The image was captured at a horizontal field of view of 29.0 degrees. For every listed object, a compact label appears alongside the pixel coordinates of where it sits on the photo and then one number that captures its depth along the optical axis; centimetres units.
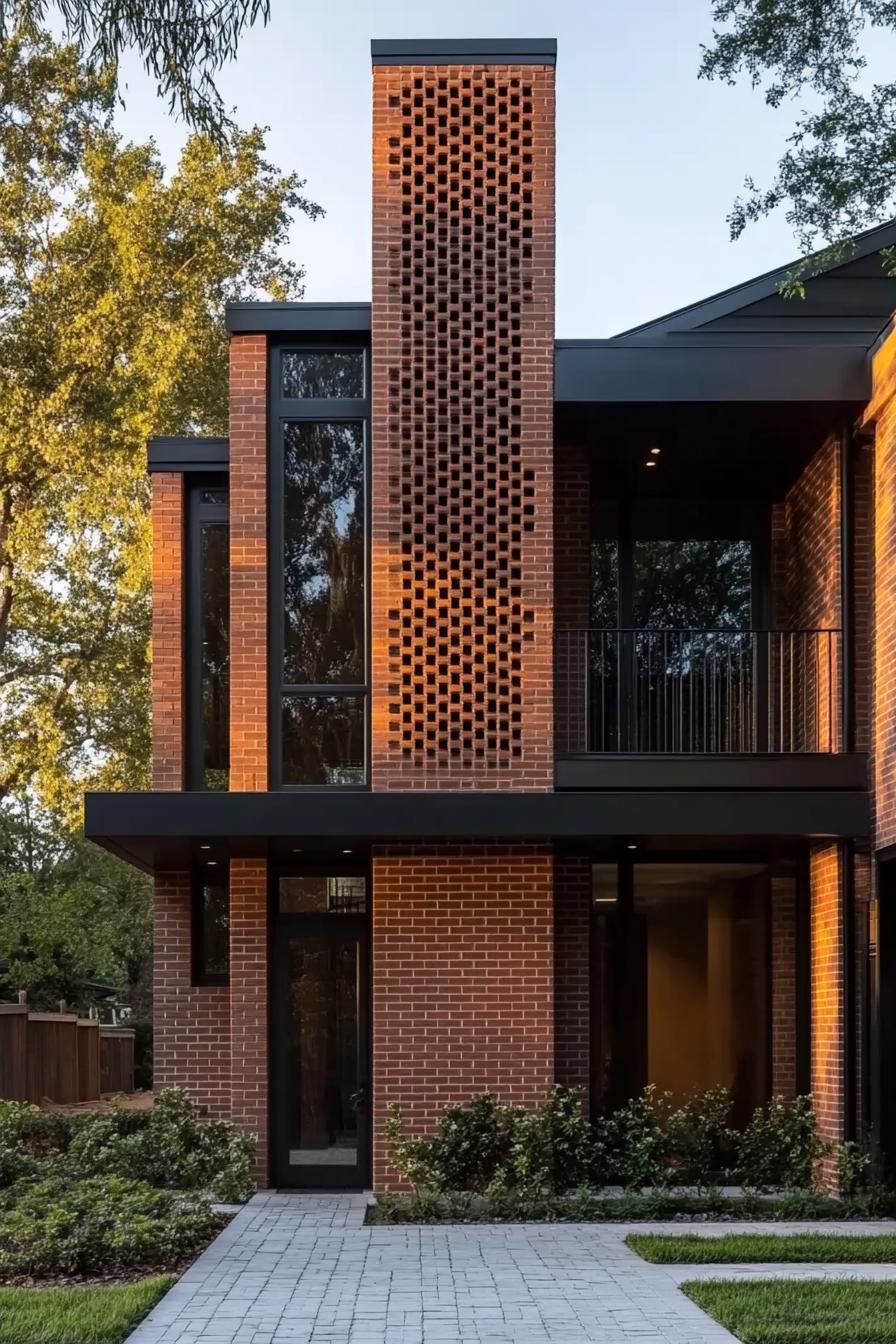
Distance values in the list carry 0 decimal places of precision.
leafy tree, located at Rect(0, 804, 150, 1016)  2655
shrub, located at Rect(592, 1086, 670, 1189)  1378
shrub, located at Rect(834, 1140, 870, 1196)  1350
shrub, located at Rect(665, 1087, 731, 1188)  1421
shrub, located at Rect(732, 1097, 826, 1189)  1413
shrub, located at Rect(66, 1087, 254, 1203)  1401
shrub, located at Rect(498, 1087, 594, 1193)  1344
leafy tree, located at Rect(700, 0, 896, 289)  1404
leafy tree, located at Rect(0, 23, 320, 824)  2508
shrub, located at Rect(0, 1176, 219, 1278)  1080
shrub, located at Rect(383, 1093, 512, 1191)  1356
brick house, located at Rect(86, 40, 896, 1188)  1397
